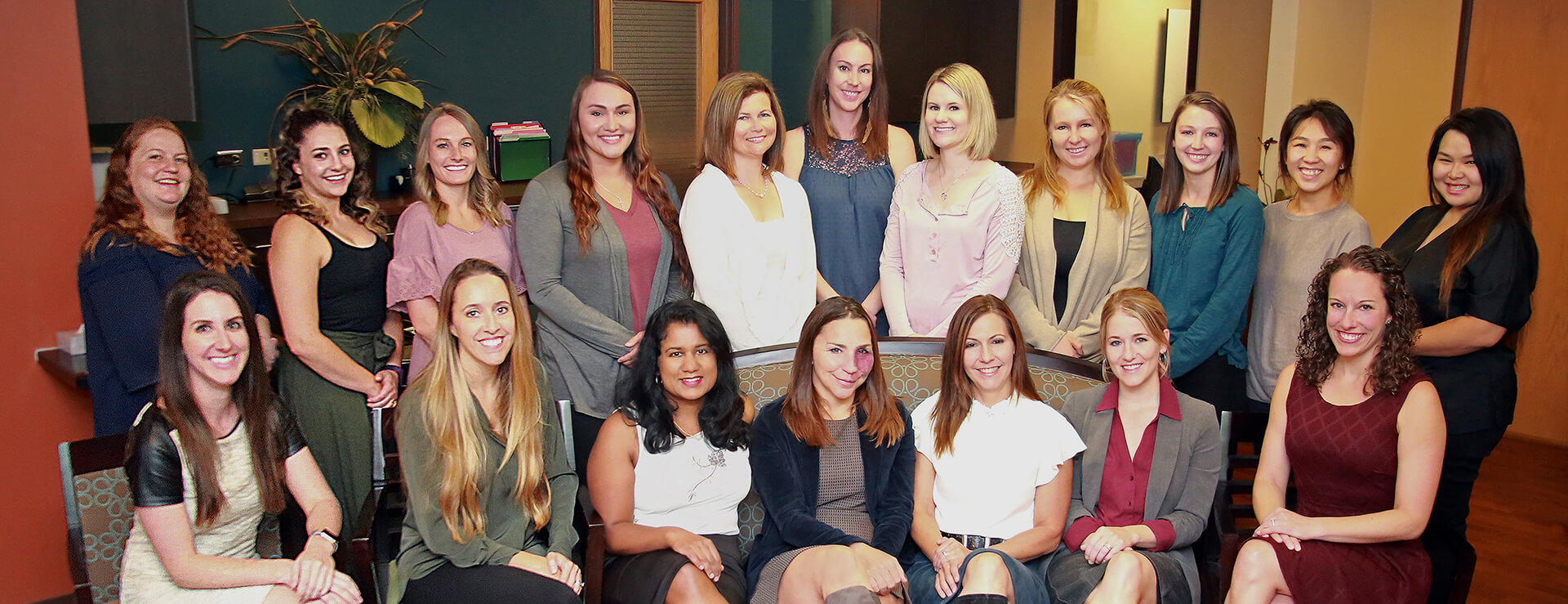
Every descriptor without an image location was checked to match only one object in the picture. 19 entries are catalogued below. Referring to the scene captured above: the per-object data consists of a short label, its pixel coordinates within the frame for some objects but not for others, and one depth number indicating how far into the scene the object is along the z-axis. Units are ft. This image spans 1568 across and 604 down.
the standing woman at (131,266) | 8.66
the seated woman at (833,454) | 8.37
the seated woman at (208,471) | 7.37
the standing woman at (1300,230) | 9.75
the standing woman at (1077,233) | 10.11
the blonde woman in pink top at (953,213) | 9.96
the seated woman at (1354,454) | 7.96
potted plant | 15.23
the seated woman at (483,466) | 7.89
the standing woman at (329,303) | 8.81
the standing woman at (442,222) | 9.27
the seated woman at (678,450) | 8.58
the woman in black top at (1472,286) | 9.14
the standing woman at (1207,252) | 9.86
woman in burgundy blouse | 8.19
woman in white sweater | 9.81
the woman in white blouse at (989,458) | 8.50
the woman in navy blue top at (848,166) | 10.65
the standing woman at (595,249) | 9.52
